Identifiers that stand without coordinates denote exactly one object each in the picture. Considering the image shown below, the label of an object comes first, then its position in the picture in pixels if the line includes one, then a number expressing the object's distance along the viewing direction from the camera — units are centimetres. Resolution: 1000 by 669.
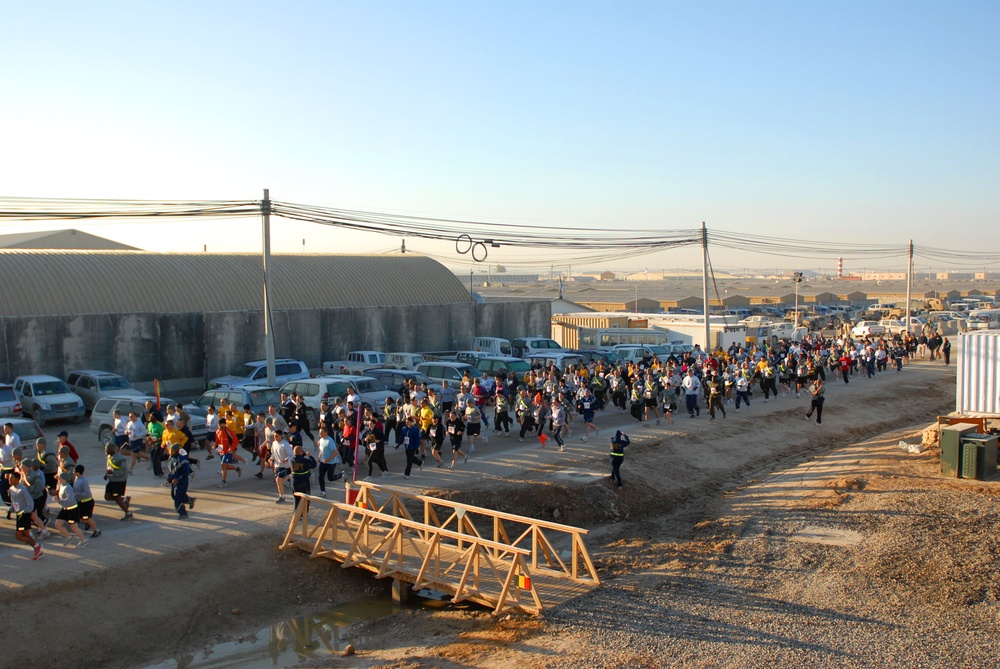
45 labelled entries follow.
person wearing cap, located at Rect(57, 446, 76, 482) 1330
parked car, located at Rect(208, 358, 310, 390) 2840
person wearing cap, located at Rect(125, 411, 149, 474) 1823
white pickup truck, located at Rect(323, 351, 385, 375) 3115
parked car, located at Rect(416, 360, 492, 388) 2788
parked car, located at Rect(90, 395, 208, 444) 2031
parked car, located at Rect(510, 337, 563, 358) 3738
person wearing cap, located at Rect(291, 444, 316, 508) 1484
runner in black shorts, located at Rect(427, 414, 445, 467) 1896
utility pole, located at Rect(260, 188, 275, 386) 2466
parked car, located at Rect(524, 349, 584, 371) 3016
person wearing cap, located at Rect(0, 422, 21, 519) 1476
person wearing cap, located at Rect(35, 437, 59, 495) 1468
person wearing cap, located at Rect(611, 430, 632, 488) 1780
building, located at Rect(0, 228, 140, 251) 5147
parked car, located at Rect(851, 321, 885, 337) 5244
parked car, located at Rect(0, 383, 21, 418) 2347
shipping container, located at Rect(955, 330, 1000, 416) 2164
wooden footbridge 1194
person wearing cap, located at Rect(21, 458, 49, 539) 1310
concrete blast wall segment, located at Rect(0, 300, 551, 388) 2858
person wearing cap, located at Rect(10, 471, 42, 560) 1280
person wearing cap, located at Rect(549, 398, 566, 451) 2083
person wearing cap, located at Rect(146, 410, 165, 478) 1770
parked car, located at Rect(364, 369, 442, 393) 2639
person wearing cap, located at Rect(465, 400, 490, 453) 1961
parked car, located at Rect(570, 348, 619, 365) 3248
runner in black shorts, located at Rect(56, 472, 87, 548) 1318
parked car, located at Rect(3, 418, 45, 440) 1828
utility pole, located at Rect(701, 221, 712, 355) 3725
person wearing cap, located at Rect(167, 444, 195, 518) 1491
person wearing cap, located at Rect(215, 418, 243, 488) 1709
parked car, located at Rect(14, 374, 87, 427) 2419
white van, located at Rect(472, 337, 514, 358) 3734
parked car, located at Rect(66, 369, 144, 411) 2606
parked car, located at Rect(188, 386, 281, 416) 2208
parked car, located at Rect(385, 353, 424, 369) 3297
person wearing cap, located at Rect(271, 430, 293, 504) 1562
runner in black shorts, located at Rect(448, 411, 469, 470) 1836
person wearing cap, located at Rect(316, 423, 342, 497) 1641
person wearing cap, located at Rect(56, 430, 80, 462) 1431
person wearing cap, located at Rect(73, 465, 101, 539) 1334
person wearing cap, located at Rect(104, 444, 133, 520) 1452
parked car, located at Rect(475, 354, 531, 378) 2923
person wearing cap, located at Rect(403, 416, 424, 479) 1791
